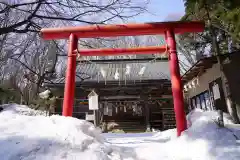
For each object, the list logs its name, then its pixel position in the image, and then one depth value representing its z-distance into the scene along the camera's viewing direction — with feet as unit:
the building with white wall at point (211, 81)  29.81
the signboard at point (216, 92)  31.05
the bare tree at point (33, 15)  20.99
